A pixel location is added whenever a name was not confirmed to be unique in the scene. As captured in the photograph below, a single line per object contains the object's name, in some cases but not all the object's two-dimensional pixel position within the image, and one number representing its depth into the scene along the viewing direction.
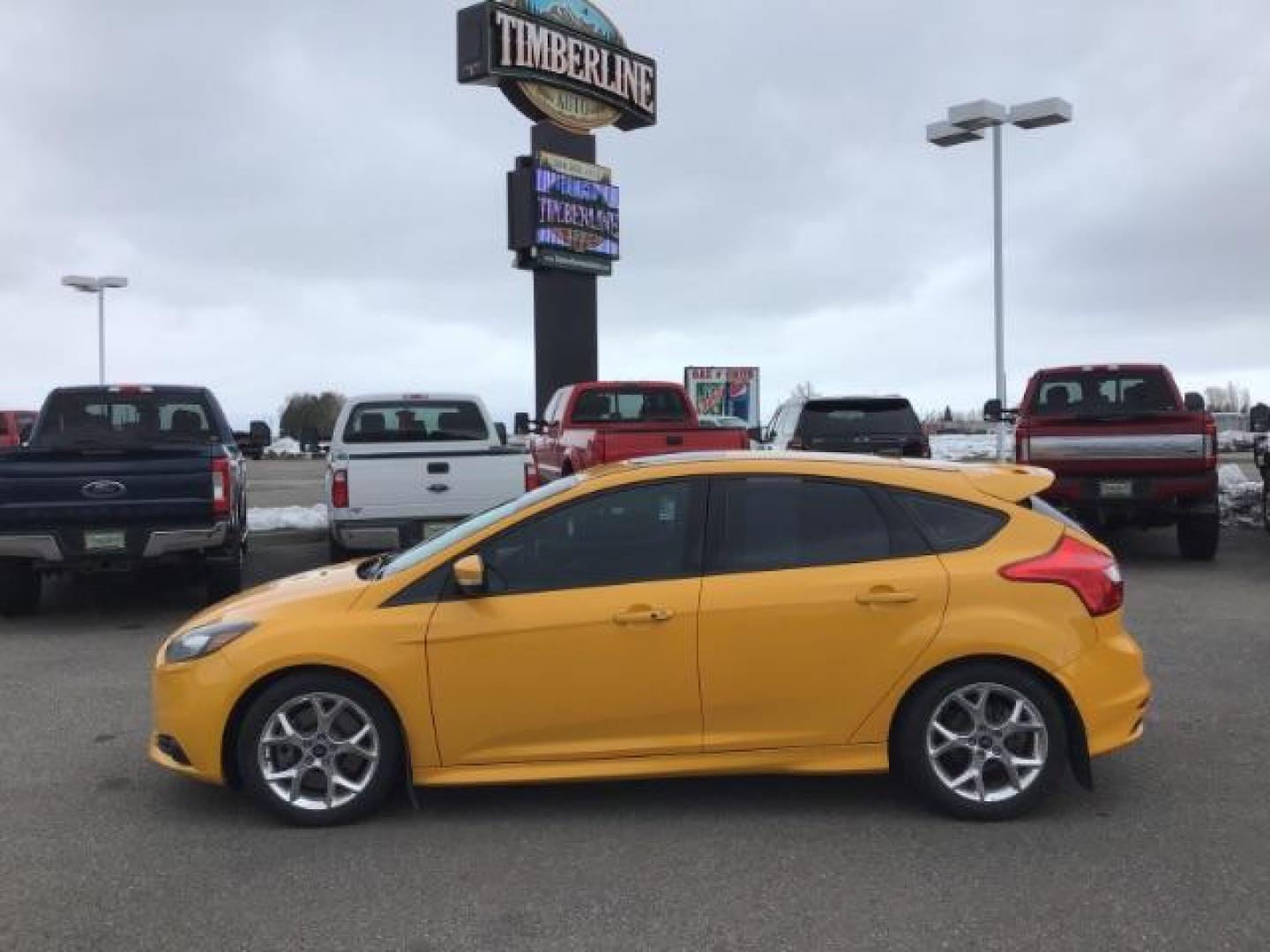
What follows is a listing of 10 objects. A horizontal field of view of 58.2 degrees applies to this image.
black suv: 14.28
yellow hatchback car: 4.52
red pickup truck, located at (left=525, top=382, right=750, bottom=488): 11.95
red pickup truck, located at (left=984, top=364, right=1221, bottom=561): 11.74
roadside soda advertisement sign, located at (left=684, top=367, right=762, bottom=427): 38.19
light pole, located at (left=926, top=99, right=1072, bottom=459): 22.83
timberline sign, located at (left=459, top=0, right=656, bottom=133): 23.22
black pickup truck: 8.76
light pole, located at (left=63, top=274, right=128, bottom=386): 34.69
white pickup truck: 10.35
